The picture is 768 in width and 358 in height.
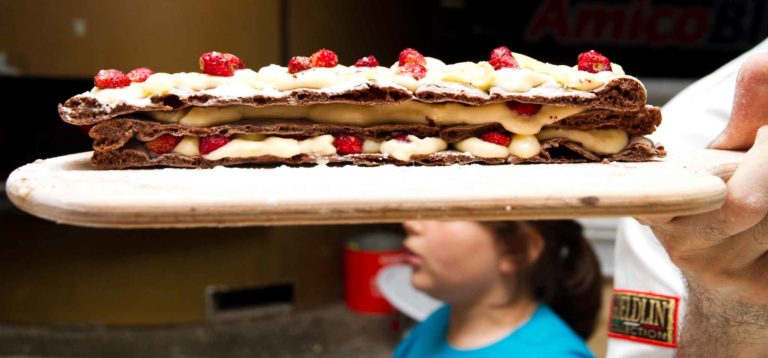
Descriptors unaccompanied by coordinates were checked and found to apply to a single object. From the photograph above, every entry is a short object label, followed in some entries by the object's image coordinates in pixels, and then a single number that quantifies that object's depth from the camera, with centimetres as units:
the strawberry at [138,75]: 51
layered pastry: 50
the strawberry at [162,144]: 50
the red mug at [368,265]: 130
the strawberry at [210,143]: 50
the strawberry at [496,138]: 52
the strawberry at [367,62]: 53
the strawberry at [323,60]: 52
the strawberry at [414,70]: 52
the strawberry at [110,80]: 50
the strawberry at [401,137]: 52
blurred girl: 65
